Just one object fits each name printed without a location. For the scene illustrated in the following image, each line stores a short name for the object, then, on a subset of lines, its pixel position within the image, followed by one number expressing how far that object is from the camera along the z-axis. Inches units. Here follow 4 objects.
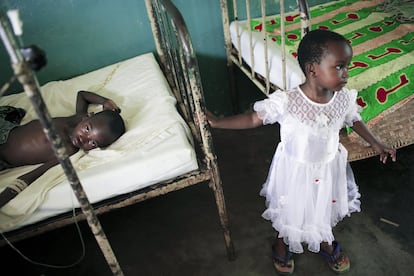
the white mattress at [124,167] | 54.1
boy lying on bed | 59.5
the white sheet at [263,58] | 69.3
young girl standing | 47.1
